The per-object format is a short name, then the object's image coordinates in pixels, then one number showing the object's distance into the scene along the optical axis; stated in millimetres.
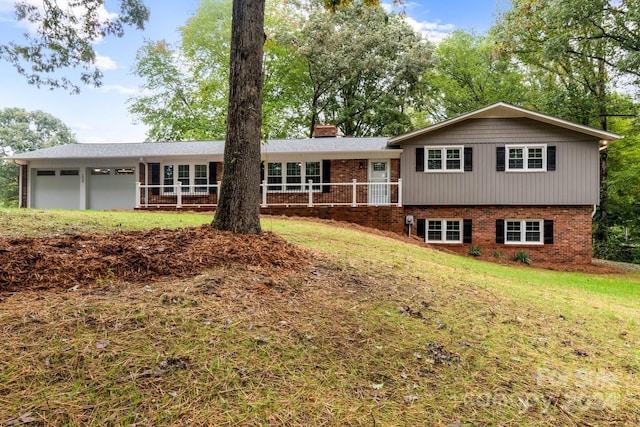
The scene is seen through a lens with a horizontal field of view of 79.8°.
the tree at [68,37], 7422
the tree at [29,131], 39844
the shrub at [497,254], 14930
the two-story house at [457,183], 15312
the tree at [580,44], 14697
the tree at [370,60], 24875
